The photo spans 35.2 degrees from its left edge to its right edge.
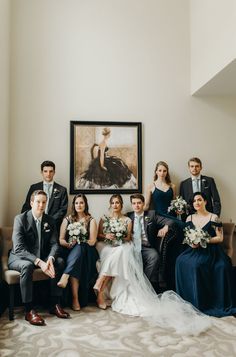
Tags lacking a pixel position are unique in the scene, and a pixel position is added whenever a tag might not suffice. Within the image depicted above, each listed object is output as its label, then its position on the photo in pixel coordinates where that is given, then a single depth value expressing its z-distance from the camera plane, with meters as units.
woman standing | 5.58
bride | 3.97
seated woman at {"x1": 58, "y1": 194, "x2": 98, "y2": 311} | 4.50
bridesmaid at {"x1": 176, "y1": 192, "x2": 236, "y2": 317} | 4.42
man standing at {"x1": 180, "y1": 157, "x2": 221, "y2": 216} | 5.71
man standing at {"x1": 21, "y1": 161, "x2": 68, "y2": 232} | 5.34
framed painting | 5.81
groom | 4.84
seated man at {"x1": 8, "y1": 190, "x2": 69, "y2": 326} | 4.14
